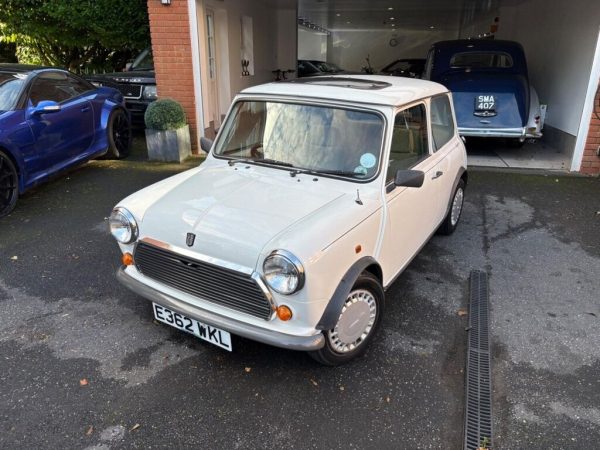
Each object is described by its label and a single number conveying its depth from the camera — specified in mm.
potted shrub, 7223
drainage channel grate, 2395
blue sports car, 5277
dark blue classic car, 7637
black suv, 8781
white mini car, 2445
